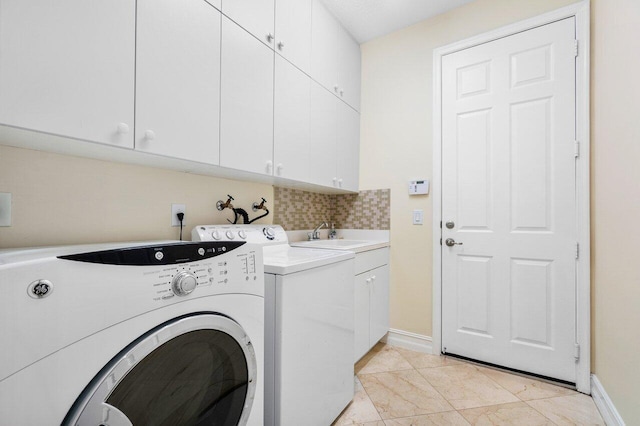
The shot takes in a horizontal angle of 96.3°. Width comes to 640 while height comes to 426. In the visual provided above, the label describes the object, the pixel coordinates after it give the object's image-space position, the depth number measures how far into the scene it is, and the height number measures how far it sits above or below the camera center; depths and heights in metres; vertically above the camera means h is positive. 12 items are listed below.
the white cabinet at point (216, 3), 1.28 +0.95
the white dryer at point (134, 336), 0.50 -0.28
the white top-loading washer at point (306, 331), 1.12 -0.52
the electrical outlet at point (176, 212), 1.48 +0.01
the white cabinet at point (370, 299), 1.97 -0.64
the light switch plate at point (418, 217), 2.37 -0.01
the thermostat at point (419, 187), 2.34 +0.23
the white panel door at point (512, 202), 1.87 +0.10
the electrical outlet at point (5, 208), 0.98 +0.01
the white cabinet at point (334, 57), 2.05 +1.26
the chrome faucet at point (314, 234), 2.47 -0.17
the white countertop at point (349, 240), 2.07 -0.22
